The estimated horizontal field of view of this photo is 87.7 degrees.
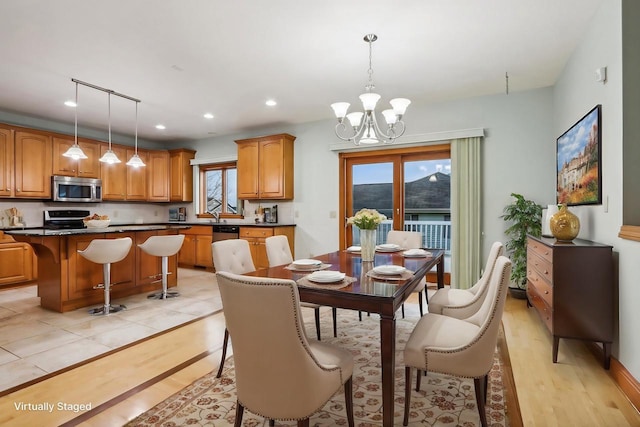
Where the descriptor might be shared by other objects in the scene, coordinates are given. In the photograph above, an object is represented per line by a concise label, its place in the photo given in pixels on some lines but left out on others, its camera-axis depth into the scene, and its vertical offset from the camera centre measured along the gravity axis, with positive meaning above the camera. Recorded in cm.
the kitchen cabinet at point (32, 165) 491 +74
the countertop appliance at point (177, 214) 711 -2
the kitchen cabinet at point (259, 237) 540 -40
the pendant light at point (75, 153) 392 +72
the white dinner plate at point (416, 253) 276 -34
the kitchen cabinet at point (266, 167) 554 +78
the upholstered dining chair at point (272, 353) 123 -54
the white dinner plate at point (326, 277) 184 -36
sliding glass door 486 +35
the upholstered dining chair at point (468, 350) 159 -68
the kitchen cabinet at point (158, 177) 679 +74
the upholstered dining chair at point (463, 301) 223 -65
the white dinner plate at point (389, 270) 198 -35
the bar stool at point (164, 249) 395 -43
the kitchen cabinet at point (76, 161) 536 +90
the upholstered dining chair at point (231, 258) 241 -34
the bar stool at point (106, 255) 340 -43
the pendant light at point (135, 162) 459 +71
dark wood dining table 153 -41
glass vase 256 -24
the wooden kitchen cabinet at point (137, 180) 644 +67
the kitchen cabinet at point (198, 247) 608 -62
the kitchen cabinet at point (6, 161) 475 +76
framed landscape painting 256 +44
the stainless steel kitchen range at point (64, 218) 545 -7
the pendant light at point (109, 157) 423 +72
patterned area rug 177 -111
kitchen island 348 -63
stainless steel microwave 534 +42
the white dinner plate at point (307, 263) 233 -36
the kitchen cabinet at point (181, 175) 676 +79
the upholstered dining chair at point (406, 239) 349 -29
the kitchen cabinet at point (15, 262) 471 -71
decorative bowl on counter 404 -11
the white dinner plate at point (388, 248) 312 -34
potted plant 399 -22
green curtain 436 +3
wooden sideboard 232 -58
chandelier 270 +86
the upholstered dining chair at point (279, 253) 294 -37
